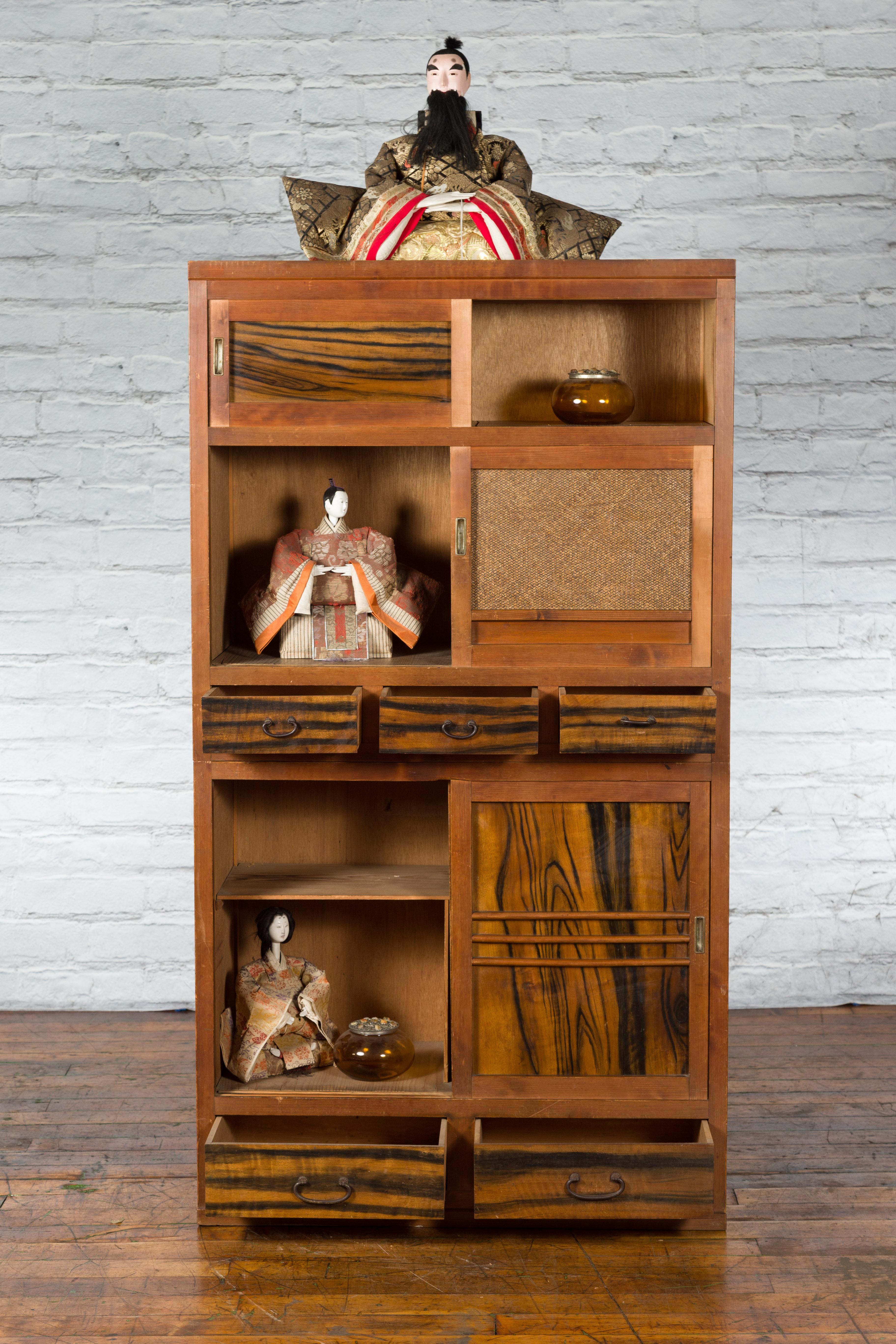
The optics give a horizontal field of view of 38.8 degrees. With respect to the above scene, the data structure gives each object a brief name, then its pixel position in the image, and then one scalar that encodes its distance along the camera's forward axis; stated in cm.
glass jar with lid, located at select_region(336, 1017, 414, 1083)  232
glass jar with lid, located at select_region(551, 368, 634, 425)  222
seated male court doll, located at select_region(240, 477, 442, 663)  231
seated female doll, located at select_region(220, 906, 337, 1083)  236
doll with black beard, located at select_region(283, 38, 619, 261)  227
